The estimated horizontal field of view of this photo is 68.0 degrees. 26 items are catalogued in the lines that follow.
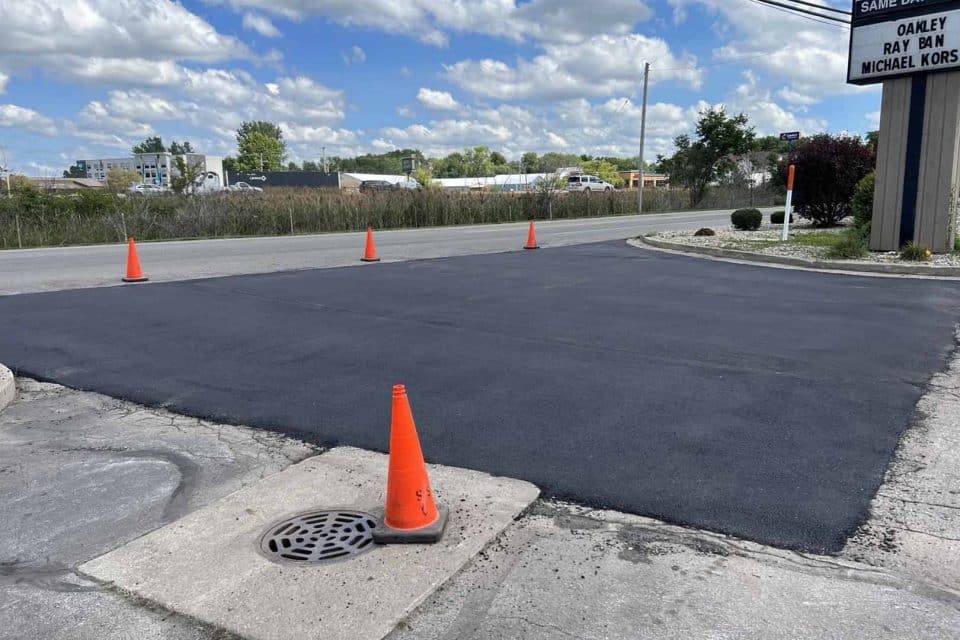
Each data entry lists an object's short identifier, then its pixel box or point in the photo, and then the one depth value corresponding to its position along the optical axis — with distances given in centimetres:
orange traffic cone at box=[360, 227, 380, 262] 1570
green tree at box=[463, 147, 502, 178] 12862
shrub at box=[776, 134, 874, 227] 1959
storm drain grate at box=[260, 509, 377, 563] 339
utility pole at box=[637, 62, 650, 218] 4312
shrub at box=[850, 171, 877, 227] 1529
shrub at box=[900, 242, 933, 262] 1298
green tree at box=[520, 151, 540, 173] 12861
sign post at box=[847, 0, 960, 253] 1288
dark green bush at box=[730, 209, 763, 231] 2117
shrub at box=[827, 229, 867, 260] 1355
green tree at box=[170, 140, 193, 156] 12958
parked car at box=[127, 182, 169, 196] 4213
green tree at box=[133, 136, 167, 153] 13338
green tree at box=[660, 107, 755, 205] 4969
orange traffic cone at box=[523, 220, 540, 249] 1840
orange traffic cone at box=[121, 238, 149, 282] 1266
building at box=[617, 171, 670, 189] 11022
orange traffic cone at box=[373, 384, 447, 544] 353
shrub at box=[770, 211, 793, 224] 2347
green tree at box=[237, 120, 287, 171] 10125
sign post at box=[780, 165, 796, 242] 1565
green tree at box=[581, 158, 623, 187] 10731
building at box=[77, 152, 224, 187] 7562
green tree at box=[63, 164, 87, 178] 14525
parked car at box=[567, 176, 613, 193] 5216
